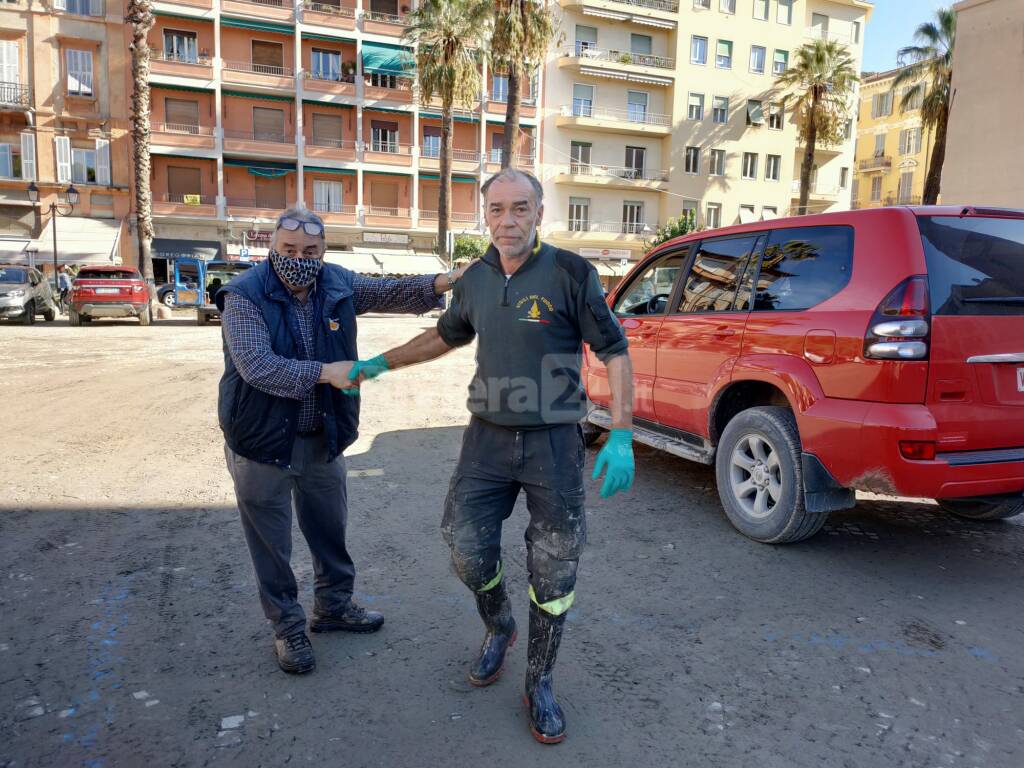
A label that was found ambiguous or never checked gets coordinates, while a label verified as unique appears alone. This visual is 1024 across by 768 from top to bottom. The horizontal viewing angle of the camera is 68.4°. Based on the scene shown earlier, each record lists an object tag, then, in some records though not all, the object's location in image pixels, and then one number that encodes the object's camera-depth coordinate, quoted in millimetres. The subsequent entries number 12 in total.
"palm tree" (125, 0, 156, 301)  25283
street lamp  27198
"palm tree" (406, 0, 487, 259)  30672
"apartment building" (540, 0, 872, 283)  42531
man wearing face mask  2859
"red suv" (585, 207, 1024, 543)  3578
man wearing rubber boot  2654
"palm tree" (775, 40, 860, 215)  38250
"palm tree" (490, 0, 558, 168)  25516
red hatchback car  19906
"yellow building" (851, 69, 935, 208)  53125
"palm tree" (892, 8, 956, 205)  30531
